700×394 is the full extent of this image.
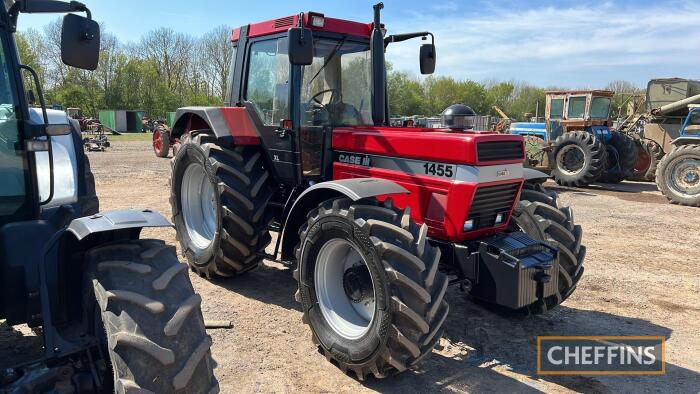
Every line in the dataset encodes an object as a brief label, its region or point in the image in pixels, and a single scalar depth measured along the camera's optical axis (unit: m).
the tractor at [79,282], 2.10
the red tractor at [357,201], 3.42
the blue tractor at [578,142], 12.67
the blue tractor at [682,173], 10.70
